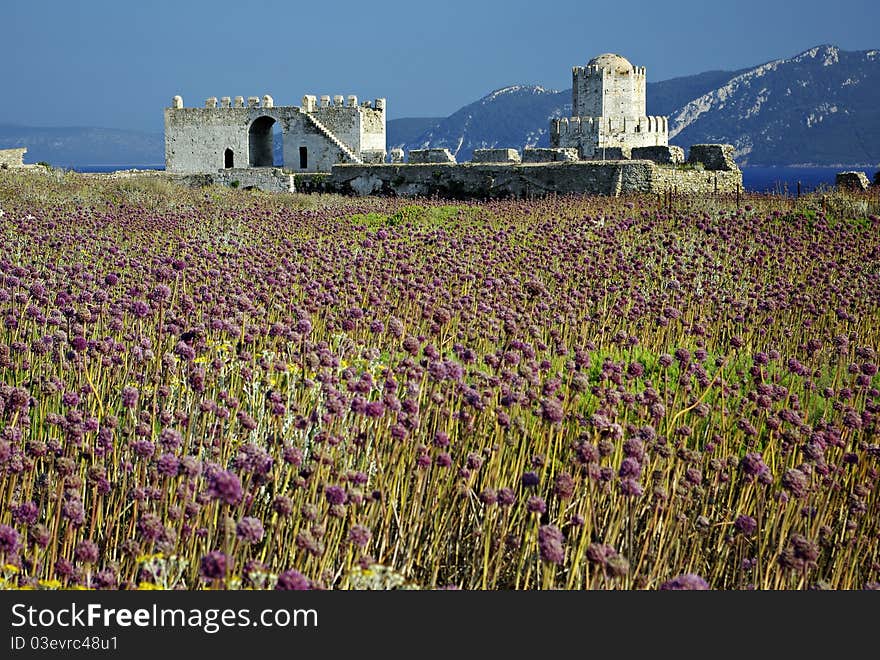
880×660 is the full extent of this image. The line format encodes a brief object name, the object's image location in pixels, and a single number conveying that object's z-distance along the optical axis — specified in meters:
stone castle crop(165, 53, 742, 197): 48.78
